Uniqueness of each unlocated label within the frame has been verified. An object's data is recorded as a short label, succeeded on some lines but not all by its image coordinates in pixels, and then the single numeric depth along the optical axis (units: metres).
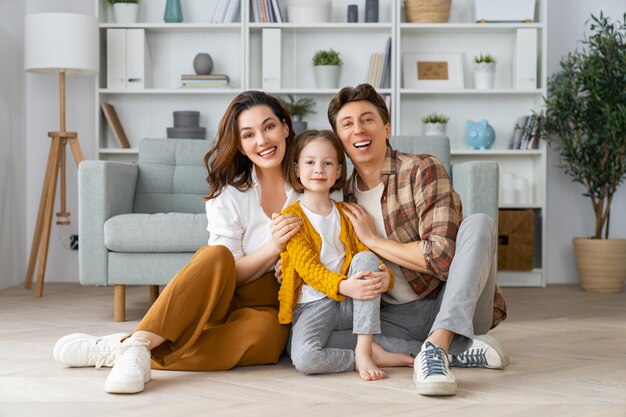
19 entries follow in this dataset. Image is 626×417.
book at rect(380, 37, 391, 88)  4.82
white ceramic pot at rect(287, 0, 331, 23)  4.82
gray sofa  3.32
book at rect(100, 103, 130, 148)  4.79
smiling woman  2.17
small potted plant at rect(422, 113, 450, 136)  4.83
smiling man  2.18
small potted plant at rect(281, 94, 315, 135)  4.86
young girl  2.17
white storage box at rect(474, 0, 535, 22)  4.82
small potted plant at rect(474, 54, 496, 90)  4.83
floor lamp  4.39
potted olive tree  4.46
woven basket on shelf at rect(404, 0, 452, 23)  4.79
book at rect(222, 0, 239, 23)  4.83
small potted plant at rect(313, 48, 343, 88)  4.84
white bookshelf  5.00
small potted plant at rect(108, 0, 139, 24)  4.84
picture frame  4.93
